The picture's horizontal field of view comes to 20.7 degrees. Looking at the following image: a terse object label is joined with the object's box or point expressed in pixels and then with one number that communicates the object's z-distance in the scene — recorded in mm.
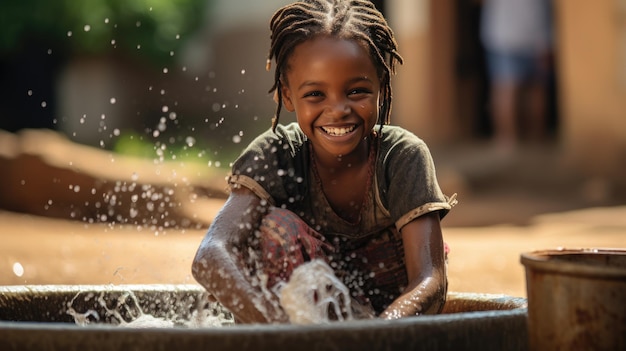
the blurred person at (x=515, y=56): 10695
